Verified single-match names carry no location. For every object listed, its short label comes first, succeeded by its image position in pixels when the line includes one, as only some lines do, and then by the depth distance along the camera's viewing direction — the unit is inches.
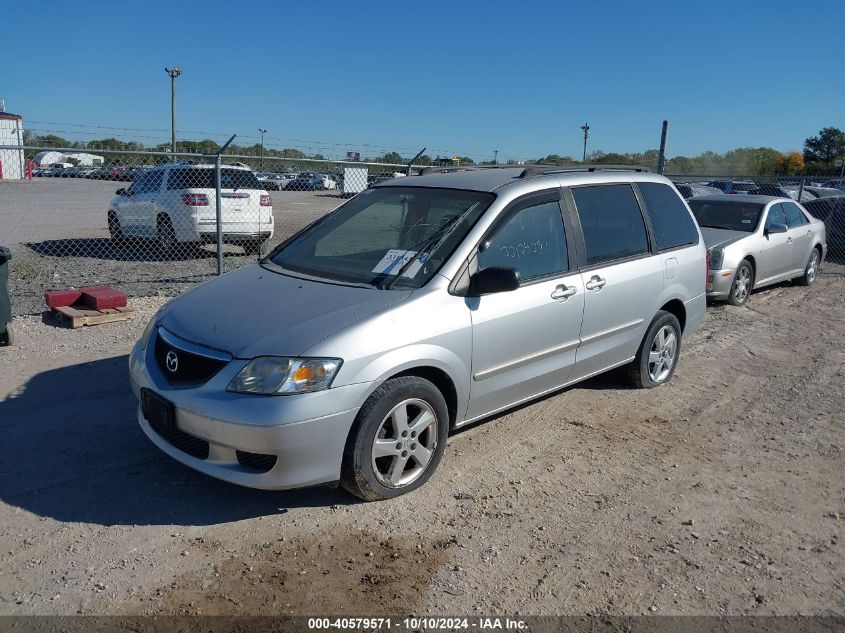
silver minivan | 139.4
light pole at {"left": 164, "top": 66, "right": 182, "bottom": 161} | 1697.8
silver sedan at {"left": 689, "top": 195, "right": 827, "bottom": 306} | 372.5
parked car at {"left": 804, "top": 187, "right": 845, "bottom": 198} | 923.0
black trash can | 248.7
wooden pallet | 277.0
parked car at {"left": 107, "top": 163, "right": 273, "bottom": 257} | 462.6
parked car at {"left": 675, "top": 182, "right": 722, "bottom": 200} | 799.7
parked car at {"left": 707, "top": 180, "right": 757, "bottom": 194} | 1043.9
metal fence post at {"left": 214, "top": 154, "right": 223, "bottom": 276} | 335.3
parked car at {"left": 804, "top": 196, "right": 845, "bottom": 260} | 574.9
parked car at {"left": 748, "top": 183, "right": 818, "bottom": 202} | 859.4
